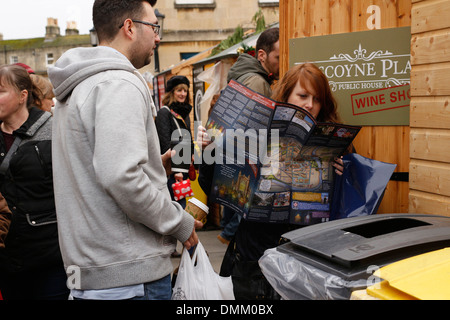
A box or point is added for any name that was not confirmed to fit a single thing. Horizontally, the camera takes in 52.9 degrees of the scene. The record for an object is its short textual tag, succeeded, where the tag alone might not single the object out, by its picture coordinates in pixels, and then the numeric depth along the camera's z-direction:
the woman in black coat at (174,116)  5.33
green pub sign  2.49
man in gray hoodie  1.63
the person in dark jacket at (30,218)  2.52
